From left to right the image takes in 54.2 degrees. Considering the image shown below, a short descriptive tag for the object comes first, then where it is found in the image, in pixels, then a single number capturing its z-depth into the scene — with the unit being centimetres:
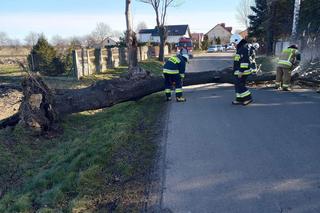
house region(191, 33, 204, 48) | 10129
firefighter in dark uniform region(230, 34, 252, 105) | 884
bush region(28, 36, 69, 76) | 1816
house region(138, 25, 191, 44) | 9288
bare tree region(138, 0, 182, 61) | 3152
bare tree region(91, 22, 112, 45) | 7798
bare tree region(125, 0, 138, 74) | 1624
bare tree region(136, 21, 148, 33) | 9862
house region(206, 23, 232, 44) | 11732
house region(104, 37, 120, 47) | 8081
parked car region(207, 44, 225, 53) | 6393
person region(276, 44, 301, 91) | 1072
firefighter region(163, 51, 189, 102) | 965
